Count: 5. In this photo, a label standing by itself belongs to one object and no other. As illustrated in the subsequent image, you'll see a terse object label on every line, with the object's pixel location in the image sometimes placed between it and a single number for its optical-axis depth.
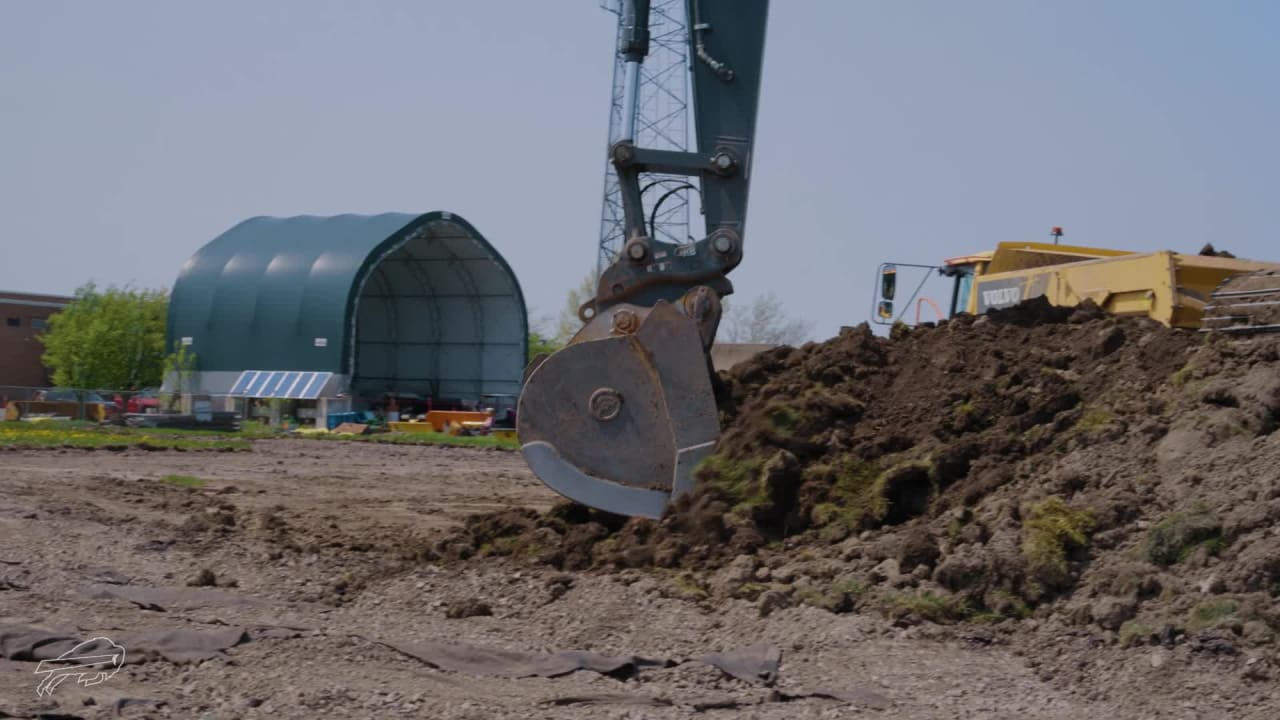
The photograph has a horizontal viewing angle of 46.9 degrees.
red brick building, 65.38
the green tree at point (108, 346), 59.34
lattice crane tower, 43.42
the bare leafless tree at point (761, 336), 67.06
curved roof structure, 45.53
